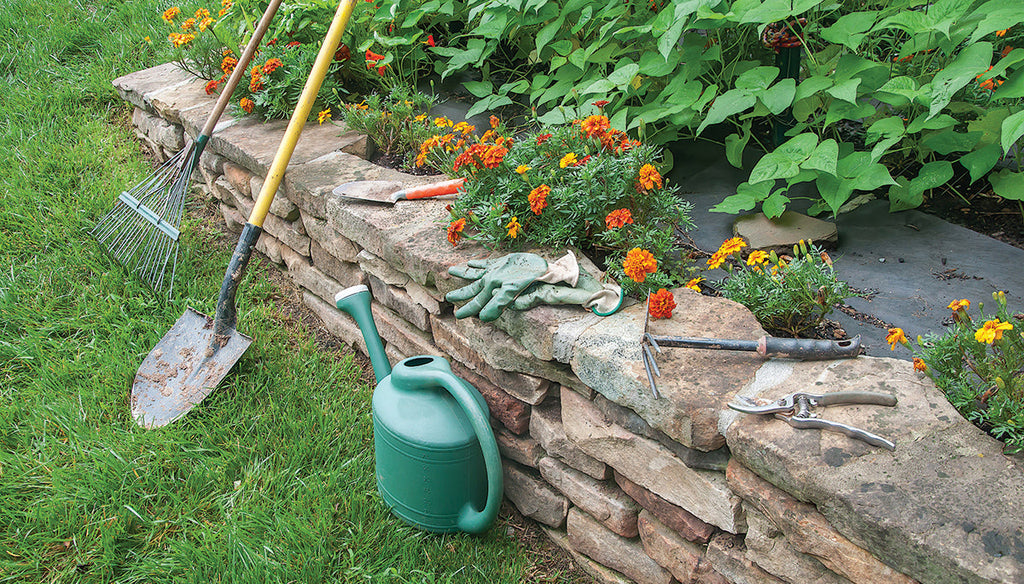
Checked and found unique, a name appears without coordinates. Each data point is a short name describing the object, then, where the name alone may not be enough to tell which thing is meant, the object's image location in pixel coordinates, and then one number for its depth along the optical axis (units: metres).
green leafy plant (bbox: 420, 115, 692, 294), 1.92
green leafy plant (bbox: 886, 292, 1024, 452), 1.31
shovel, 2.29
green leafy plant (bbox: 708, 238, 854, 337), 1.69
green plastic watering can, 1.81
